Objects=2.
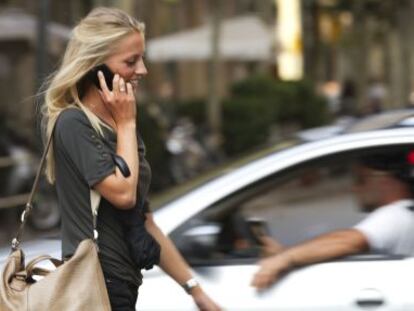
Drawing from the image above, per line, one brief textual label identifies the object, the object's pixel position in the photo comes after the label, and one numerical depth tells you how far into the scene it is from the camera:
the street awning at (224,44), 24.45
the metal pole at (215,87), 20.55
